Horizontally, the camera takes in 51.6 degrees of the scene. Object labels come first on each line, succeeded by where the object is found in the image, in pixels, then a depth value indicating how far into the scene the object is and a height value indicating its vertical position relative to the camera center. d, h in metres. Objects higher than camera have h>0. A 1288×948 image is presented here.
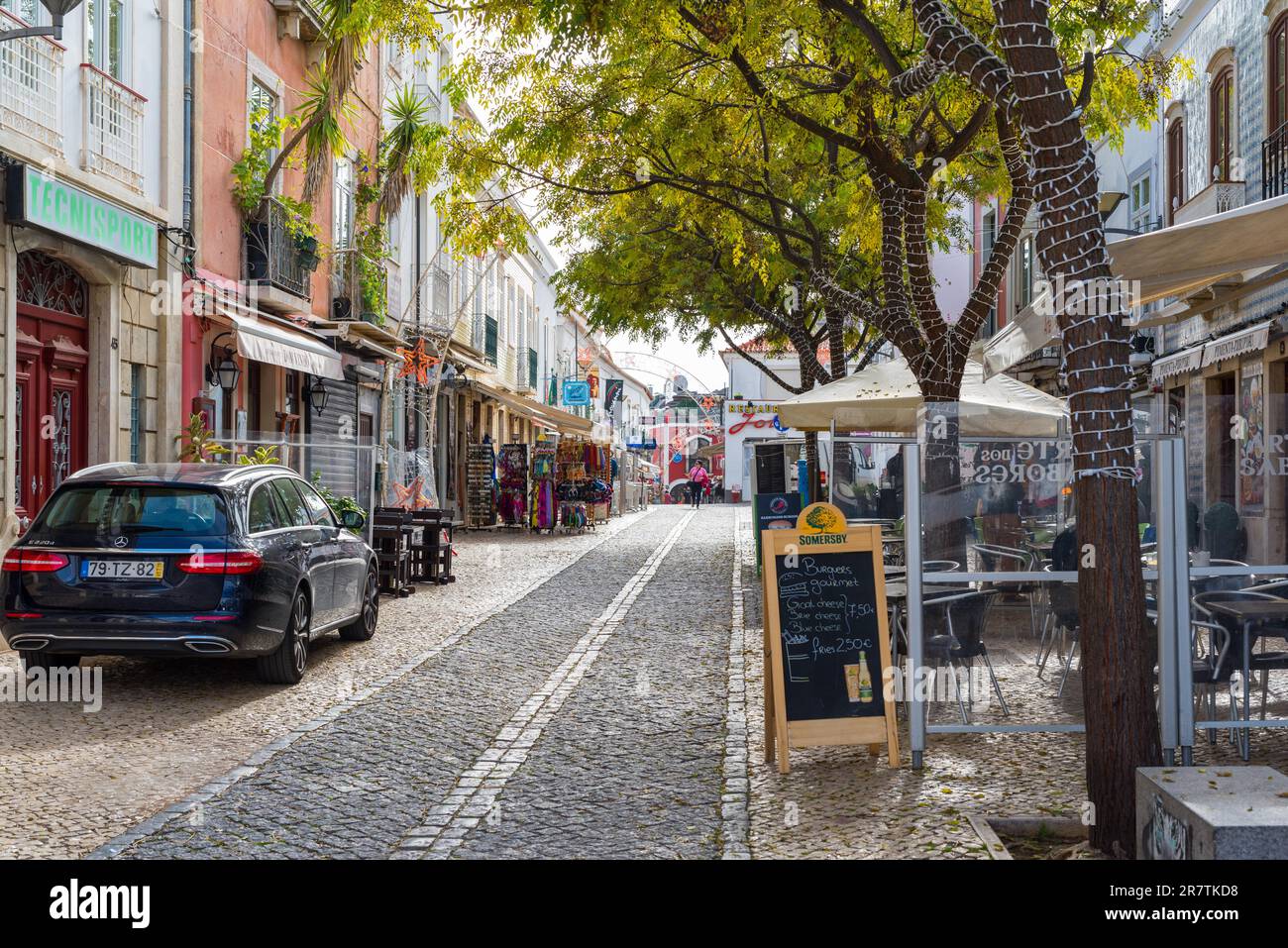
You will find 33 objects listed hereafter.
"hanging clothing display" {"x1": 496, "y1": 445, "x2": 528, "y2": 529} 29.31 +0.65
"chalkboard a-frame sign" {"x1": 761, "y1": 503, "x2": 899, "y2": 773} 6.86 -0.66
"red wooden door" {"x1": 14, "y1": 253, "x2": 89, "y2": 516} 13.01 +1.37
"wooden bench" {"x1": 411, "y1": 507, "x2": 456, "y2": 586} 16.81 -0.46
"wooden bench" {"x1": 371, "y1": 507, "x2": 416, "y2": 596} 15.55 -0.40
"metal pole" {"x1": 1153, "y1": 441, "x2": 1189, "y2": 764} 6.76 -0.51
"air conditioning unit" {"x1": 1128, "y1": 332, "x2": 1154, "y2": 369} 23.64 +2.83
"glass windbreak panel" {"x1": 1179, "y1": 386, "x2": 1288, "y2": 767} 6.94 -0.33
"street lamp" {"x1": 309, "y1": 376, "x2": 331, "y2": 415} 21.42 +1.89
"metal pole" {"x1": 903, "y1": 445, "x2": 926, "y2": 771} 6.91 -0.42
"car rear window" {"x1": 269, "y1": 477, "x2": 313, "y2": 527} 10.23 +0.07
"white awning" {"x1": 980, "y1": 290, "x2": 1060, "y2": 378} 8.48 +1.22
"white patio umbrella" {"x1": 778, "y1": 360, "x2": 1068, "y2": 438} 11.80 +0.97
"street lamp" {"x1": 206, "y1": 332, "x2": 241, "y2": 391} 16.80 +1.78
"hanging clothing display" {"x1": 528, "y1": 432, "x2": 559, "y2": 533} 28.81 +0.48
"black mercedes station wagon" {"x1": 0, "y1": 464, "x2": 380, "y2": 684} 8.57 -0.40
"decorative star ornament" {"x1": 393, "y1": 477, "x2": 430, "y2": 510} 19.00 +0.22
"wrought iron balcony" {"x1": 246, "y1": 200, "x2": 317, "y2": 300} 17.89 +3.56
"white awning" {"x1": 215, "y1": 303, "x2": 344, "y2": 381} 15.33 +2.01
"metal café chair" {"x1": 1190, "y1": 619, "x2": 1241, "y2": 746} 6.96 -0.81
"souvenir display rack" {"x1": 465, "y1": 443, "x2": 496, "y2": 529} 29.53 +0.62
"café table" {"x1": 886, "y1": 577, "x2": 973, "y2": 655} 7.87 -0.58
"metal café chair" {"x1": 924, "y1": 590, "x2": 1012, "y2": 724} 7.17 -0.68
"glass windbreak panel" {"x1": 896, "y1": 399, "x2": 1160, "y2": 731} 7.10 -0.38
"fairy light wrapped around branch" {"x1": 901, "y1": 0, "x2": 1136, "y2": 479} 5.49 +1.08
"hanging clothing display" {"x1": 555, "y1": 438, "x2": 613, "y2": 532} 28.98 +0.54
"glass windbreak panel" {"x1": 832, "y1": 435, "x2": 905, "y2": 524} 9.05 +0.21
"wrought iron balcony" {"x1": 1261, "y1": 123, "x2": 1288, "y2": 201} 16.72 +4.38
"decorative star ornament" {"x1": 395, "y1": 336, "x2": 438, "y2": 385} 23.45 +2.66
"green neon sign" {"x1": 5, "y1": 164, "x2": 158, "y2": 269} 11.88 +2.89
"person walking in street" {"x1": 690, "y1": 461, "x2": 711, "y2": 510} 51.92 +1.10
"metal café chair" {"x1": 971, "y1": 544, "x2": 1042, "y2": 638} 7.29 -0.29
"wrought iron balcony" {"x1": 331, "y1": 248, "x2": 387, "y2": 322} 21.75 +3.76
